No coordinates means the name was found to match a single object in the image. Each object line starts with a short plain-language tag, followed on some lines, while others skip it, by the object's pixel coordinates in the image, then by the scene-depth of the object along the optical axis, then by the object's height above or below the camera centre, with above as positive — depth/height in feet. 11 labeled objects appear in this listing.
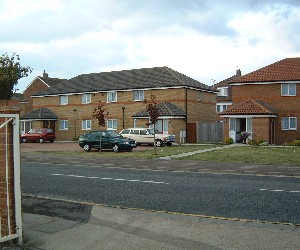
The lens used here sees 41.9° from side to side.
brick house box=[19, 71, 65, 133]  213.46 +23.93
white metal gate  19.79 -2.35
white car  112.27 -2.01
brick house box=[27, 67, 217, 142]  139.95 +11.76
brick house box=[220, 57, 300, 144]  117.39 +6.52
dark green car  93.97 -2.85
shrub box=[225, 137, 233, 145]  118.62 -3.68
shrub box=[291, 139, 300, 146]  106.83 -3.94
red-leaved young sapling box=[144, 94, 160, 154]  91.20 +4.01
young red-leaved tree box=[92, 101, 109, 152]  112.16 +3.28
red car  151.02 -2.09
